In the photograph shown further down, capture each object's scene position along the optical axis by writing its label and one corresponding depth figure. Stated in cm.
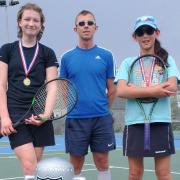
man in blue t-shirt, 508
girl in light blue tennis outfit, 437
